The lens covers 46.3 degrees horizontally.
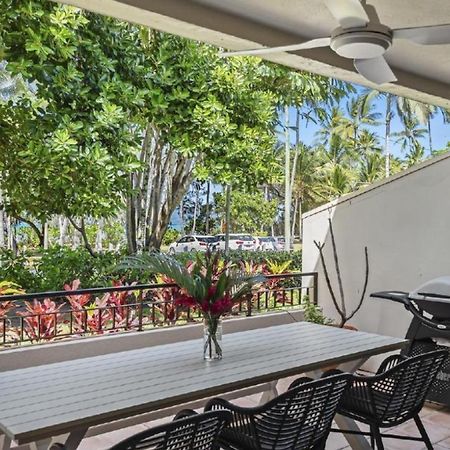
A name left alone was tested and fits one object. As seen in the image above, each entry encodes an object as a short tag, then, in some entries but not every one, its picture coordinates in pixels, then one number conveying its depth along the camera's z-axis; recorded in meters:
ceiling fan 2.38
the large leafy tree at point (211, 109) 6.31
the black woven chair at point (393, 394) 2.59
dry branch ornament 5.00
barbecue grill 3.78
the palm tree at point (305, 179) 24.62
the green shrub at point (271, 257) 11.94
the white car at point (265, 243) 17.25
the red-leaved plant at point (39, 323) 4.45
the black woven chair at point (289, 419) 2.15
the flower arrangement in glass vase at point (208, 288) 2.77
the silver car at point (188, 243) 18.30
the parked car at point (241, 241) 17.92
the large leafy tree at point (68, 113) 4.84
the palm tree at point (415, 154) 23.05
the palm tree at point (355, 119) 25.06
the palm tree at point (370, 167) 23.59
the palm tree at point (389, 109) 24.83
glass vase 2.76
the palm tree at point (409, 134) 25.67
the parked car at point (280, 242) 21.52
